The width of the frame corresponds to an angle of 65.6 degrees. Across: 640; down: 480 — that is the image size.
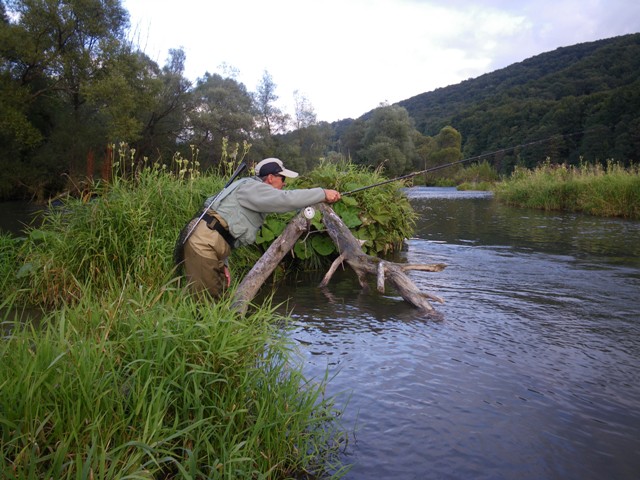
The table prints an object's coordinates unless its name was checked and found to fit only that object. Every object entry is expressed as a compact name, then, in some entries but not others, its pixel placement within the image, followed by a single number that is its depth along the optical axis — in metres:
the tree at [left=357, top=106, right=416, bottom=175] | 53.81
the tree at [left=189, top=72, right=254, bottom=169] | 35.81
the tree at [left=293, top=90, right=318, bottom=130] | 50.66
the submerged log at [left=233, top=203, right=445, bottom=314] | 6.47
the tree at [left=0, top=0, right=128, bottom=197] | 24.58
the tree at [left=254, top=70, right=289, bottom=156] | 47.56
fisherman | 4.88
